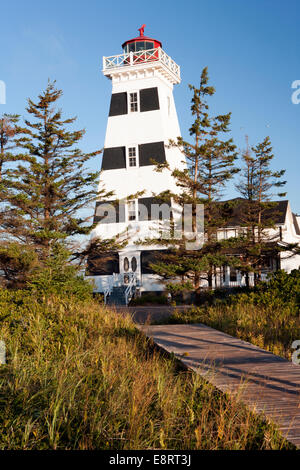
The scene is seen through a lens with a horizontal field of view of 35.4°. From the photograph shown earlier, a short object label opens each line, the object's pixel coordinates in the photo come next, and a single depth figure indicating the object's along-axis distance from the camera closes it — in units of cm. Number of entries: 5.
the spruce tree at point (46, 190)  2219
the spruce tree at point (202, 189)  2050
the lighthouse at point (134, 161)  2595
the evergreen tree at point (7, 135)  2172
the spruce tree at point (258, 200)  2586
